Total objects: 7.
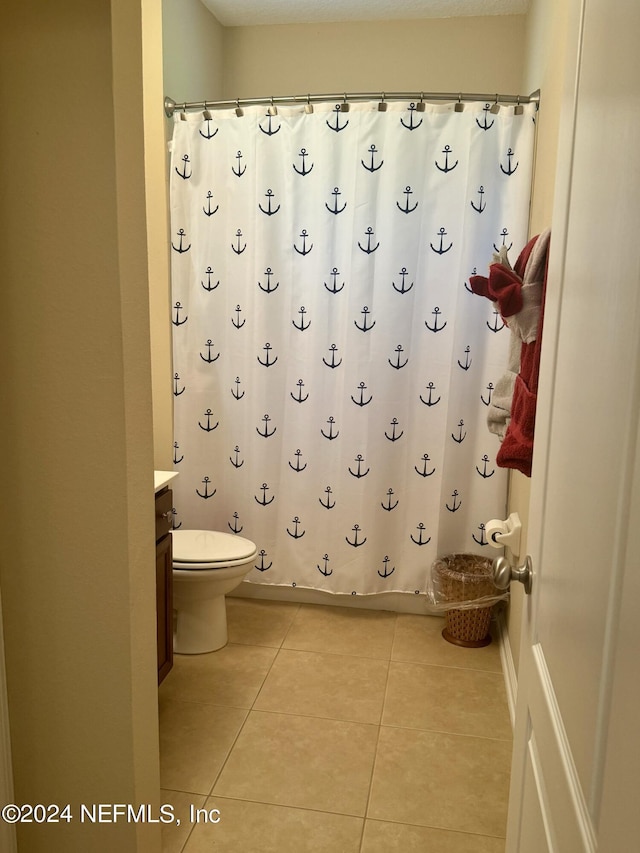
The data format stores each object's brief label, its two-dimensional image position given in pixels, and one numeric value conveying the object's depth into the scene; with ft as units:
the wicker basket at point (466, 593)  9.20
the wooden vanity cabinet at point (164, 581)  7.48
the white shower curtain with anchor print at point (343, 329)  9.20
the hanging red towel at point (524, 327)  4.99
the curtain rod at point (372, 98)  8.78
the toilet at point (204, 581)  8.52
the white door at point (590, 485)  2.09
